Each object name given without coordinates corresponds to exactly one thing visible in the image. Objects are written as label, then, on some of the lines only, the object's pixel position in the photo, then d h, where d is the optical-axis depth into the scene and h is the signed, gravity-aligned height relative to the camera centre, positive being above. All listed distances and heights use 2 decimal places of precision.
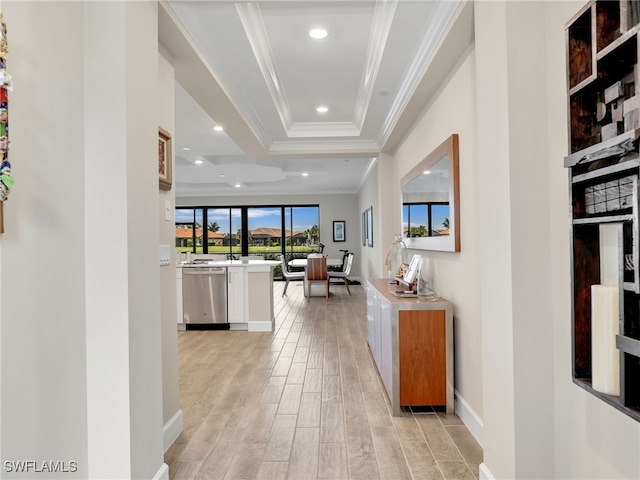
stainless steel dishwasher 5.12 -0.76
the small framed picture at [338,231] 11.20 +0.28
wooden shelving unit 0.96 +0.21
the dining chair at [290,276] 8.20 -0.80
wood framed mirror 2.57 +0.32
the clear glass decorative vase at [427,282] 2.79 -0.37
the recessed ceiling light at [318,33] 2.62 +1.51
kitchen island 5.11 -0.71
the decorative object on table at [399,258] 3.50 -0.21
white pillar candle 1.04 -0.31
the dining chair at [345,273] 8.09 -0.74
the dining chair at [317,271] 7.55 -0.64
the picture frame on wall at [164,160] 2.24 +0.52
